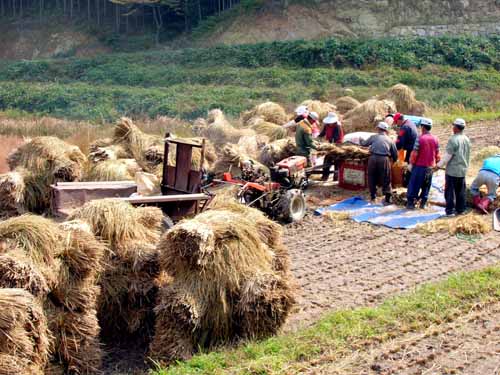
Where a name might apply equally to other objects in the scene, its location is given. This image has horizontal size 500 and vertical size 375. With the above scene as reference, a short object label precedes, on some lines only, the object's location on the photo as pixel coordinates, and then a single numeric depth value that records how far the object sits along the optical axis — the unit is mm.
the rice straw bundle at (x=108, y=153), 14039
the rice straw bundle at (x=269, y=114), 20578
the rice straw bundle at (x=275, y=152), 15180
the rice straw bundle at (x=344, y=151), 14758
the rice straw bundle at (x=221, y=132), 17578
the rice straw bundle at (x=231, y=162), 13805
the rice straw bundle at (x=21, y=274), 7270
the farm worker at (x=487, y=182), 13445
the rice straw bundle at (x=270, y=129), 18188
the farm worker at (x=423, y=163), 13422
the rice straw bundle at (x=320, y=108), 21062
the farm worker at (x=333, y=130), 16500
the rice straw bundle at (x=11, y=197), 12484
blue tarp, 13102
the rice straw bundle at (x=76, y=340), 7727
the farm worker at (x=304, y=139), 14592
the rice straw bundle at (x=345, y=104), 22375
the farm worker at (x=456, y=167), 13164
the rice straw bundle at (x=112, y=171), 13281
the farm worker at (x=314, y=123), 16047
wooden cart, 10961
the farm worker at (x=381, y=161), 13992
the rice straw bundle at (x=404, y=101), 22797
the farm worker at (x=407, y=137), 15023
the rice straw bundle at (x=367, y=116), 19969
